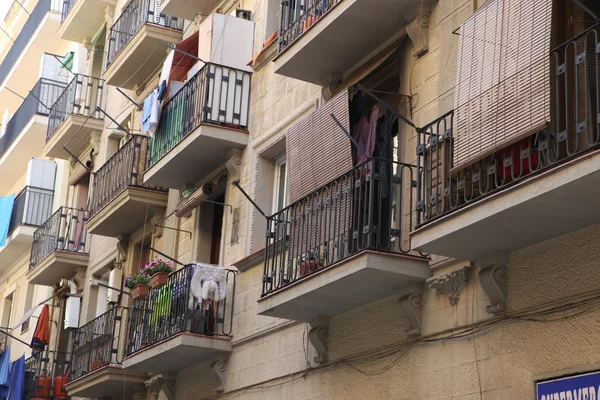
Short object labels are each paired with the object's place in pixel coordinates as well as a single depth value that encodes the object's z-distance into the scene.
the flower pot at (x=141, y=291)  17.60
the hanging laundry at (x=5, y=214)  31.12
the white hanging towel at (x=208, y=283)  15.46
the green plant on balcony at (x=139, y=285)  17.61
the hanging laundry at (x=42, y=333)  25.50
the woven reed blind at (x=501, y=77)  9.11
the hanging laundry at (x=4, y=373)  26.94
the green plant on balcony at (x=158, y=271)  16.94
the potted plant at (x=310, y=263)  12.22
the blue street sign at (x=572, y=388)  8.57
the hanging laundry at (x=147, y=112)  18.74
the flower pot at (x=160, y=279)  16.88
